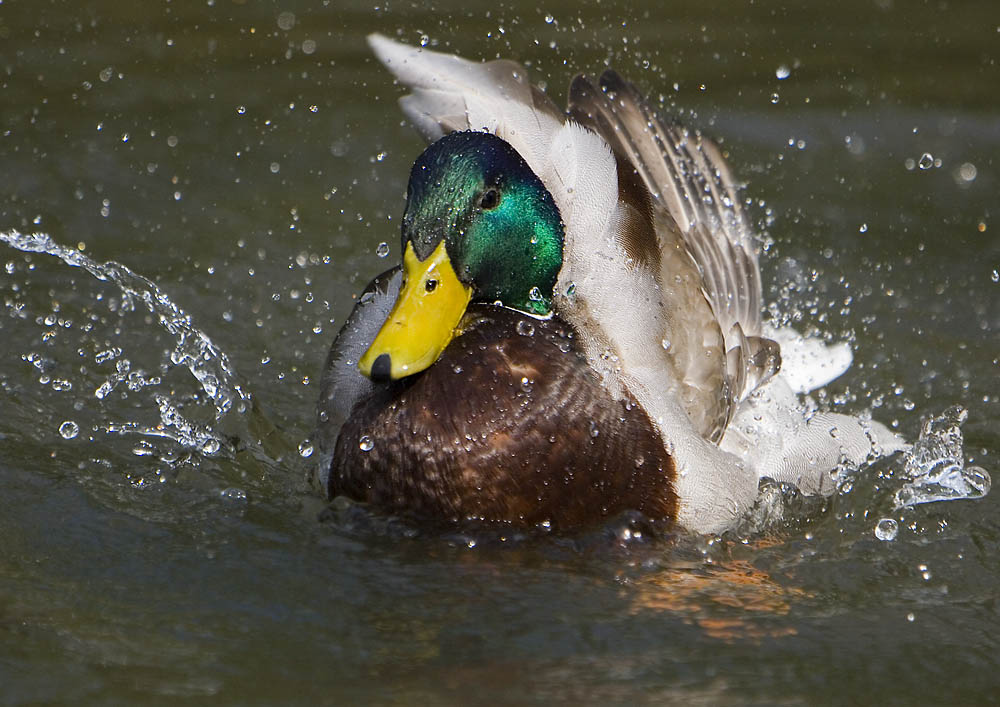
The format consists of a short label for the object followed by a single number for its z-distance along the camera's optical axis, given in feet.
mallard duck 23.66
